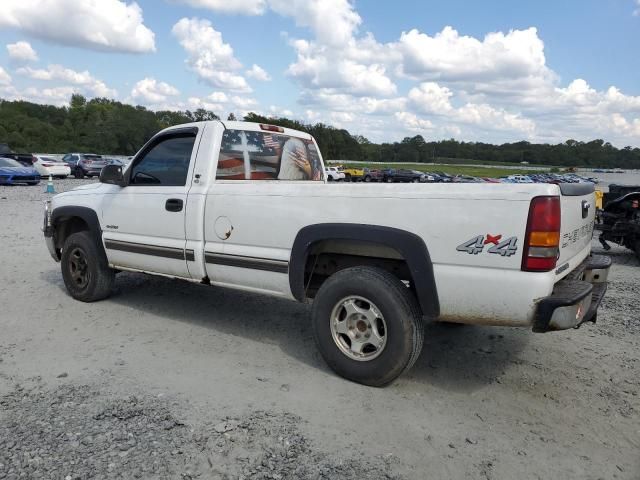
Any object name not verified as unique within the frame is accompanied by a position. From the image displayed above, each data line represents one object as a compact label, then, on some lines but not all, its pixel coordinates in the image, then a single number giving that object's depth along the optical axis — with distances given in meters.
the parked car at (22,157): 27.31
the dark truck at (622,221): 8.88
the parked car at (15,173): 22.62
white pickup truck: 3.05
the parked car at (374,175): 52.49
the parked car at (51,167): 28.72
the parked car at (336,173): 43.78
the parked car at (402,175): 50.97
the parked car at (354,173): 53.75
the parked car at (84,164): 31.61
